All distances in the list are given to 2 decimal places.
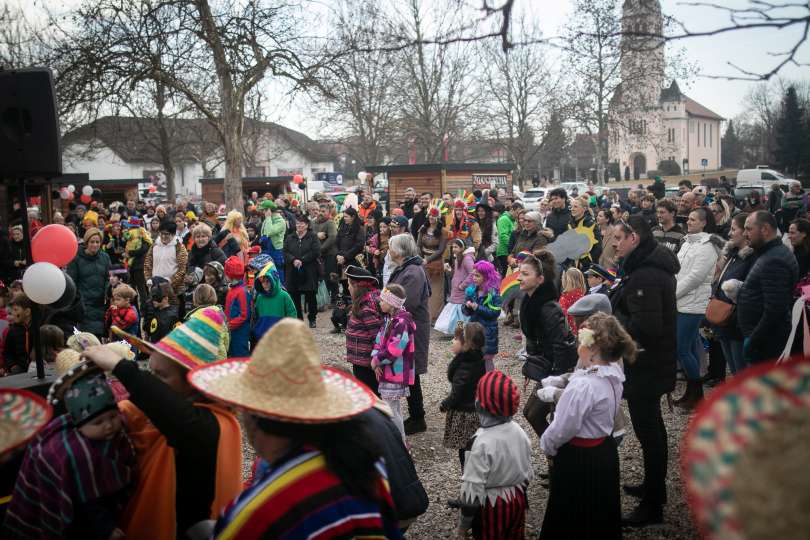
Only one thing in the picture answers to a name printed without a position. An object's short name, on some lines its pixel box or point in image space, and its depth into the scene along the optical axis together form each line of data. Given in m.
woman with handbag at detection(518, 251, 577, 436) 4.72
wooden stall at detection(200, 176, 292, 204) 28.45
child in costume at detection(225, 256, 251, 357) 6.48
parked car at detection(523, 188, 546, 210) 31.14
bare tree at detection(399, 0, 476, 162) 32.44
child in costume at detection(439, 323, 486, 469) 4.56
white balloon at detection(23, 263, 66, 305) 3.85
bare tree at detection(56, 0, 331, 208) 14.07
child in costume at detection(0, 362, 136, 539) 2.17
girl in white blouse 3.49
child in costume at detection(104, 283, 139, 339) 6.35
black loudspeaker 3.93
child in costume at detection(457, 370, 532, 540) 3.51
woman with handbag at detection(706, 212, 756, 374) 5.62
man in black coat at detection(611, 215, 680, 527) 4.19
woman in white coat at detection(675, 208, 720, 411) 6.18
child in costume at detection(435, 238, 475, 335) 9.00
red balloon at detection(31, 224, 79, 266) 4.93
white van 37.41
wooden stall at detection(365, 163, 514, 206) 20.33
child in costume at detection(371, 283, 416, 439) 5.25
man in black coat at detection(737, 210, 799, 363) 5.04
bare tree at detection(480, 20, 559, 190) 33.47
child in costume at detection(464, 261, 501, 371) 6.61
